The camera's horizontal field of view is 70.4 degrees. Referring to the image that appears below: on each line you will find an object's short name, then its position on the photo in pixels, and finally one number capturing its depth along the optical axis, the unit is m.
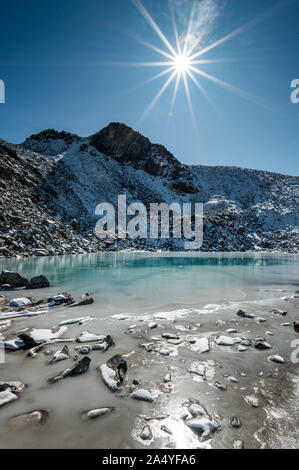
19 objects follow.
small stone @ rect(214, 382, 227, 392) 2.60
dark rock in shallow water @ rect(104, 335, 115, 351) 3.65
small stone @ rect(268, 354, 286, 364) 3.30
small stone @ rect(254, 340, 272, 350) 3.74
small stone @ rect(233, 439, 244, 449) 1.79
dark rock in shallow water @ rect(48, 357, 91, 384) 2.74
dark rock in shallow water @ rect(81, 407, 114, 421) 2.08
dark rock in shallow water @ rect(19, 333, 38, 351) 3.67
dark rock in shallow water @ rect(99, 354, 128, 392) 2.64
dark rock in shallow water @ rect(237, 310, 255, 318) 5.45
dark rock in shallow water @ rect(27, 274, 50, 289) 9.16
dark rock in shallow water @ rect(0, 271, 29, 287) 9.32
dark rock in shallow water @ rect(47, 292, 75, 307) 6.43
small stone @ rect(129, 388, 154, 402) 2.39
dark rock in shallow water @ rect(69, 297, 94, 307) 6.44
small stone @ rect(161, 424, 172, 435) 1.94
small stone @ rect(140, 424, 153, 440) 1.86
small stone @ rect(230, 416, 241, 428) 2.01
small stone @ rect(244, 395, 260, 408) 2.32
